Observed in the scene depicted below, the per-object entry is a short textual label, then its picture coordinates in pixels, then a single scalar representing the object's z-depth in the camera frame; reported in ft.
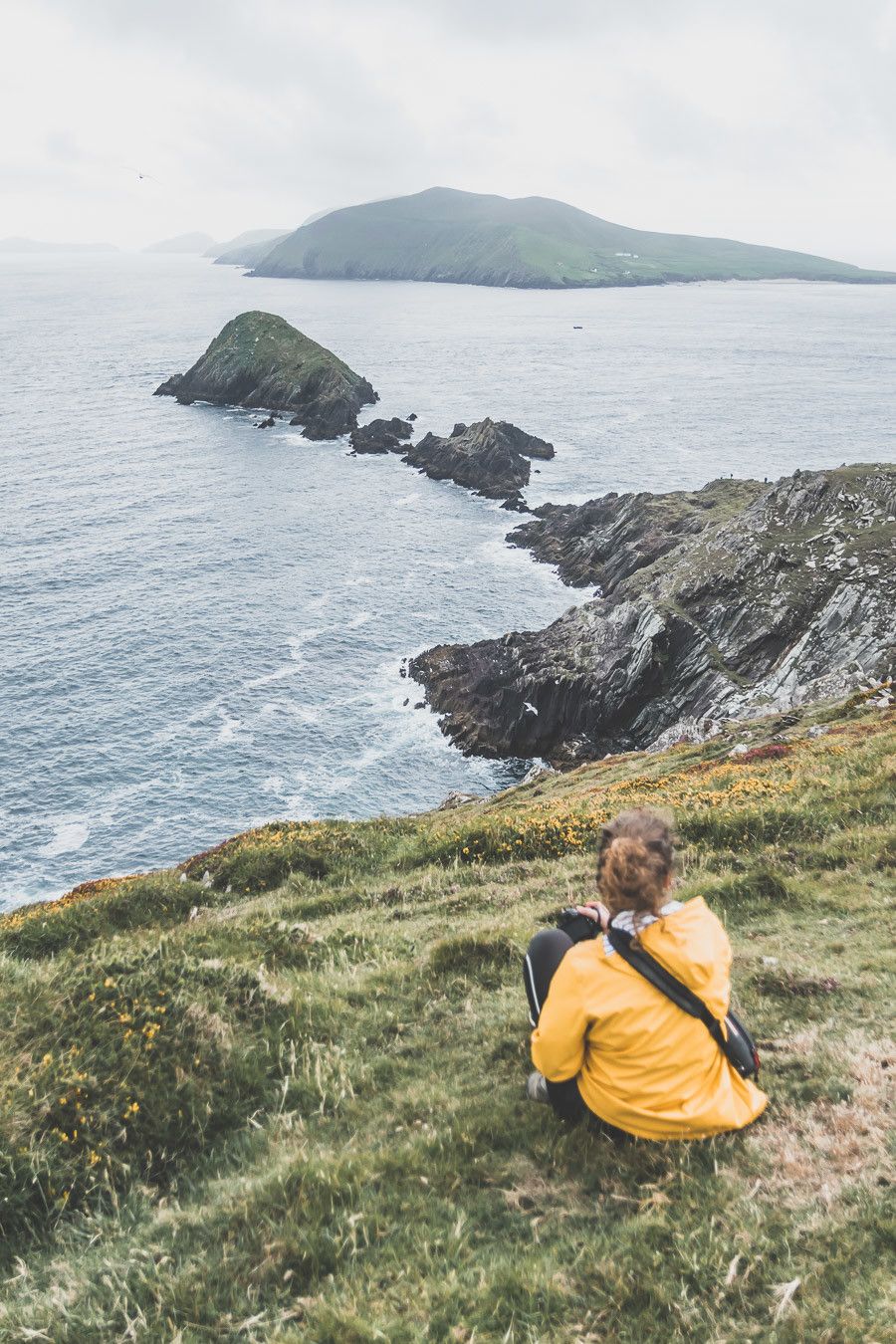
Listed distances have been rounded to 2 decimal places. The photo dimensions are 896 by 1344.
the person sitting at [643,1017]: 18.93
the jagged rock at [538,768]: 177.88
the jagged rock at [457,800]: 120.19
